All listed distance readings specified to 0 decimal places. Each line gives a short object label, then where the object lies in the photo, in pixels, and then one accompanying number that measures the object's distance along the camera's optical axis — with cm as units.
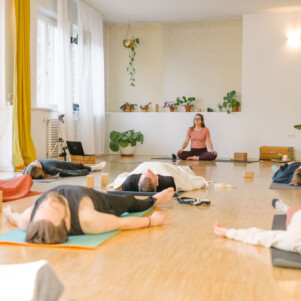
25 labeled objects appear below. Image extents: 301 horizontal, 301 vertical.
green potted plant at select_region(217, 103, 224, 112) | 964
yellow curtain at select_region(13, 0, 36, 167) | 635
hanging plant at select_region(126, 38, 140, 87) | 1024
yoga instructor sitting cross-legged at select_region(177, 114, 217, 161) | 880
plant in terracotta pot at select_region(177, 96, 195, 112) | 977
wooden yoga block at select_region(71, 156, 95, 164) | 746
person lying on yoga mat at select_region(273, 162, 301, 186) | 496
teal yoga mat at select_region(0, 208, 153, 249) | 241
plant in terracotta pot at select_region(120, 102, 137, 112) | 1018
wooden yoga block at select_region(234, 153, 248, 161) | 862
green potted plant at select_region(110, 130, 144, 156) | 977
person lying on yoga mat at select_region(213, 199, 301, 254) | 230
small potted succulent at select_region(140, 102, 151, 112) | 1009
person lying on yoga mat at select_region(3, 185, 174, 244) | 232
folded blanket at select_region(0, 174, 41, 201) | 398
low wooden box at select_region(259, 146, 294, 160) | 895
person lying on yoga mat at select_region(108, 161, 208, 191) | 397
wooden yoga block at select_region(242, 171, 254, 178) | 570
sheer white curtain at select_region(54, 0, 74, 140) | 780
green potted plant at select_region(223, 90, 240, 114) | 941
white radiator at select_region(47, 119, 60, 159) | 754
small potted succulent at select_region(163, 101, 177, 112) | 997
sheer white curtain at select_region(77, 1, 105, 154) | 875
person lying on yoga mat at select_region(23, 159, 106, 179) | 520
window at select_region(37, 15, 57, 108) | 768
